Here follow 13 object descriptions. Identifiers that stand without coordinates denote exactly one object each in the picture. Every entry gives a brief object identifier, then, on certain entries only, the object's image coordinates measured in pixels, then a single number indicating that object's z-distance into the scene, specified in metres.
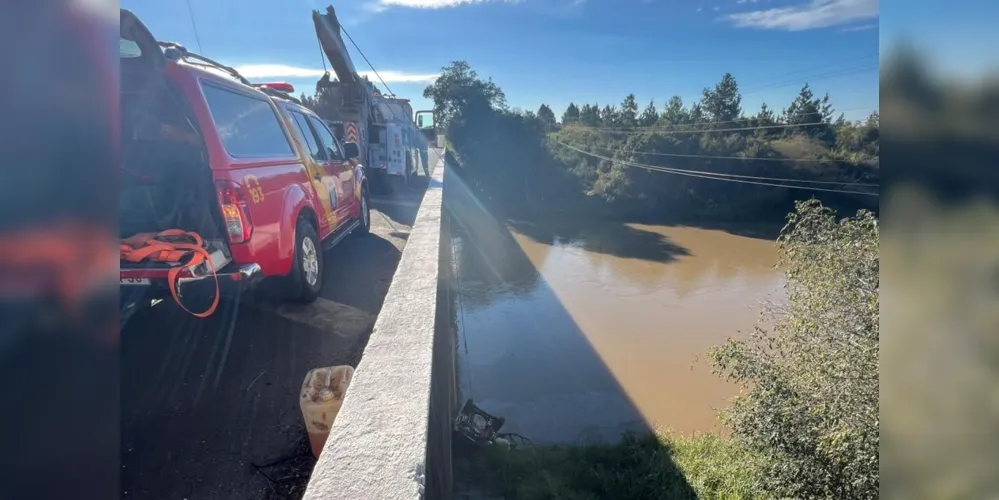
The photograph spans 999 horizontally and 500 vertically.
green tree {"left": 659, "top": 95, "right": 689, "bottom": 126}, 39.91
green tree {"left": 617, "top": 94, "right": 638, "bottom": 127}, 45.41
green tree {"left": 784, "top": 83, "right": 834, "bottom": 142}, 38.03
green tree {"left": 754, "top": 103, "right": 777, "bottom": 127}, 38.51
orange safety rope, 3.29
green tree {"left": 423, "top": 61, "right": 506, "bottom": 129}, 36.09
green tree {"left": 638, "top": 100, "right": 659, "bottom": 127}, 44.78
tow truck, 12.03
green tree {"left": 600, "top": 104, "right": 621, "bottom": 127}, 46.50
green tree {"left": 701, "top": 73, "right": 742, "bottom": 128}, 41.50
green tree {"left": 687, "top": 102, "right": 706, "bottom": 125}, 39.81
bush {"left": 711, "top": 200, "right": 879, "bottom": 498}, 4.26
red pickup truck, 3.35
